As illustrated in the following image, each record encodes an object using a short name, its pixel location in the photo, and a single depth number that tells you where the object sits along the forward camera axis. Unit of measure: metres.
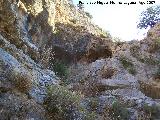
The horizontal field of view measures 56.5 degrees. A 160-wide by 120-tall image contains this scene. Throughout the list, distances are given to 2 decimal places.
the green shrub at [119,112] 3.99
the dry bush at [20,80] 3.40
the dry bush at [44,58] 5.10
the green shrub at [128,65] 6.10
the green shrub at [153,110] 4.15
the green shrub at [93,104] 4.18
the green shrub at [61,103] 3.43
